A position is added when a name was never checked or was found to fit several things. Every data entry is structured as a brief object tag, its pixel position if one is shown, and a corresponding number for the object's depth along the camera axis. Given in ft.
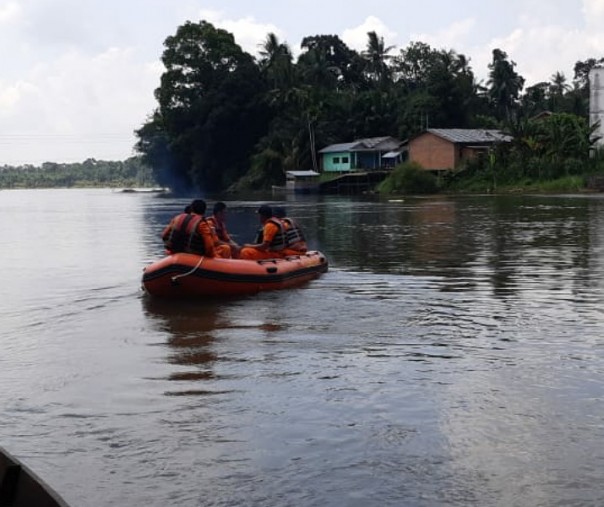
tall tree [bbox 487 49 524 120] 260.62
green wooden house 238.89
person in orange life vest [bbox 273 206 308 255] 50.70
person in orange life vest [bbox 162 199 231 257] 43.50
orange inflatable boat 43.45
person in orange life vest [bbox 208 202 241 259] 49.14
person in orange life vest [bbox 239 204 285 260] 49.60
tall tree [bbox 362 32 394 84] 286.25
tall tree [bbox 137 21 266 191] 270.46
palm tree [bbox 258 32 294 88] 263.49
